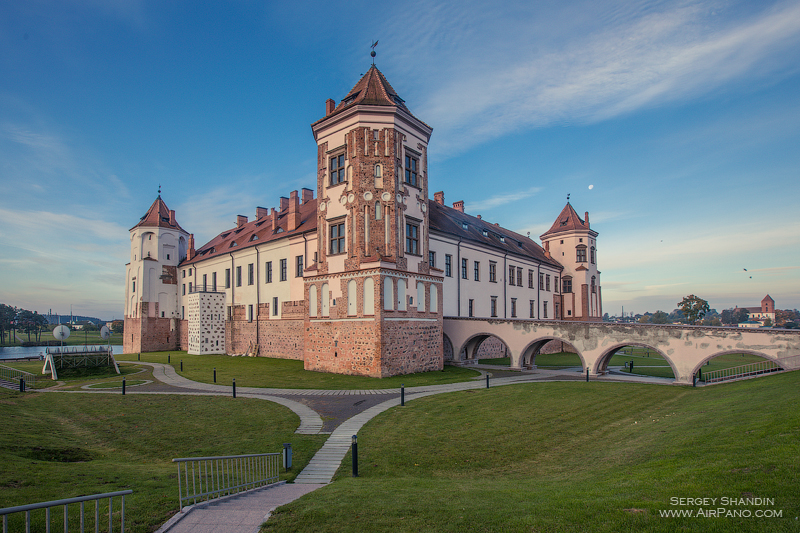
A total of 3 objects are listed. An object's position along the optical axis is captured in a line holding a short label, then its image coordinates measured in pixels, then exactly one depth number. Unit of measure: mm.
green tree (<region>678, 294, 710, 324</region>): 70000
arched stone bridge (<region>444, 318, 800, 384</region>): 20703
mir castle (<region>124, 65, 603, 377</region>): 26328
